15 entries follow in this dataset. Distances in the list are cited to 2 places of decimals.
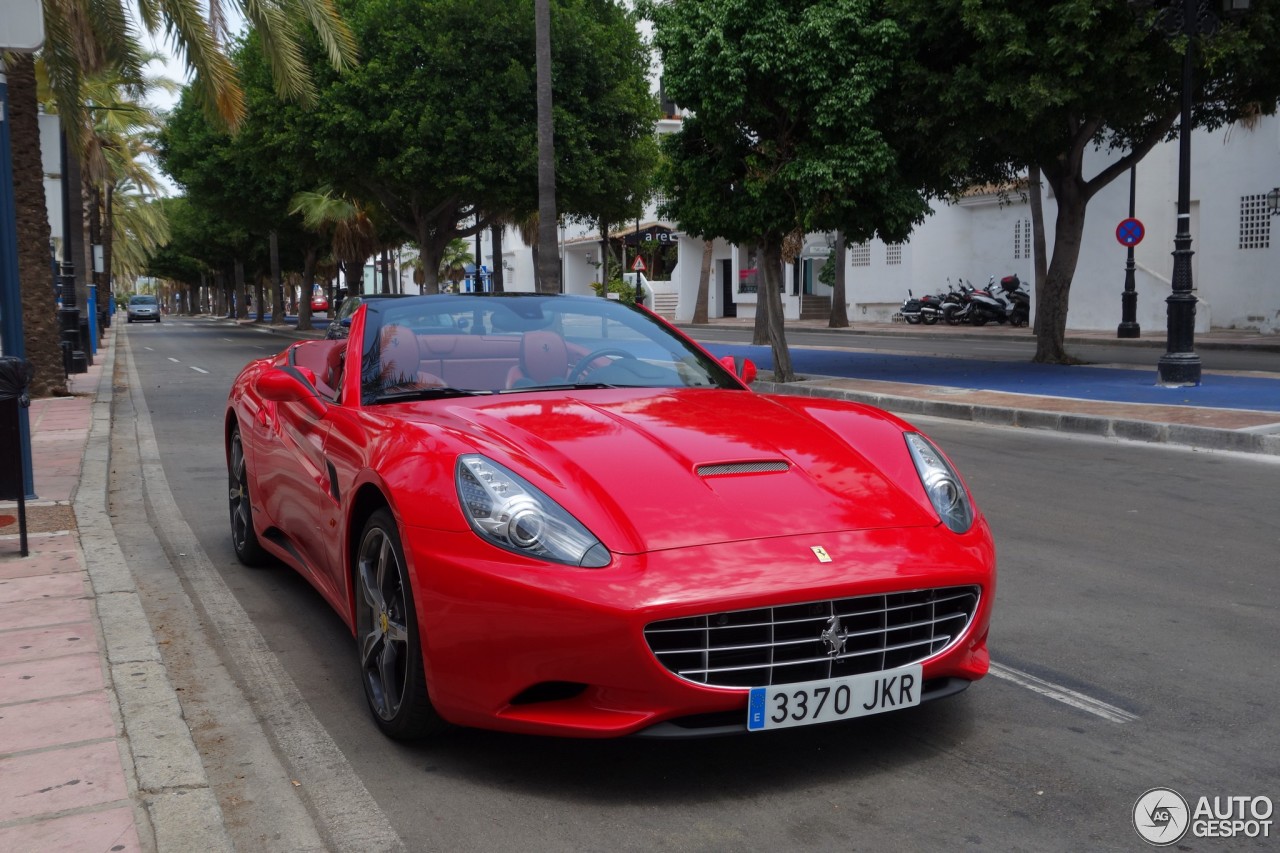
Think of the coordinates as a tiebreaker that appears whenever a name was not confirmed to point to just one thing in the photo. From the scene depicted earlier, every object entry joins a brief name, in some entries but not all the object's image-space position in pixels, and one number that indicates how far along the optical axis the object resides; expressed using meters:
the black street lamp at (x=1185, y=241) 14.34
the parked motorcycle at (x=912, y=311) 41.38
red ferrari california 3.20
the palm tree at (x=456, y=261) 76.88
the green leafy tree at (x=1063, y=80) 15.55
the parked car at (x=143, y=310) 80.12
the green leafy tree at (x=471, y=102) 28.47
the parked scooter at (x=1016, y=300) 35.97
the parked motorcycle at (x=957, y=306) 38.76
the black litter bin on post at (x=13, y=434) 6.39
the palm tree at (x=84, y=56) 14.99
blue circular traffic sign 26.42
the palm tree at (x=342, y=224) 42.72
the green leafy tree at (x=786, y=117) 16.94
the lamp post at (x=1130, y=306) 28.80
